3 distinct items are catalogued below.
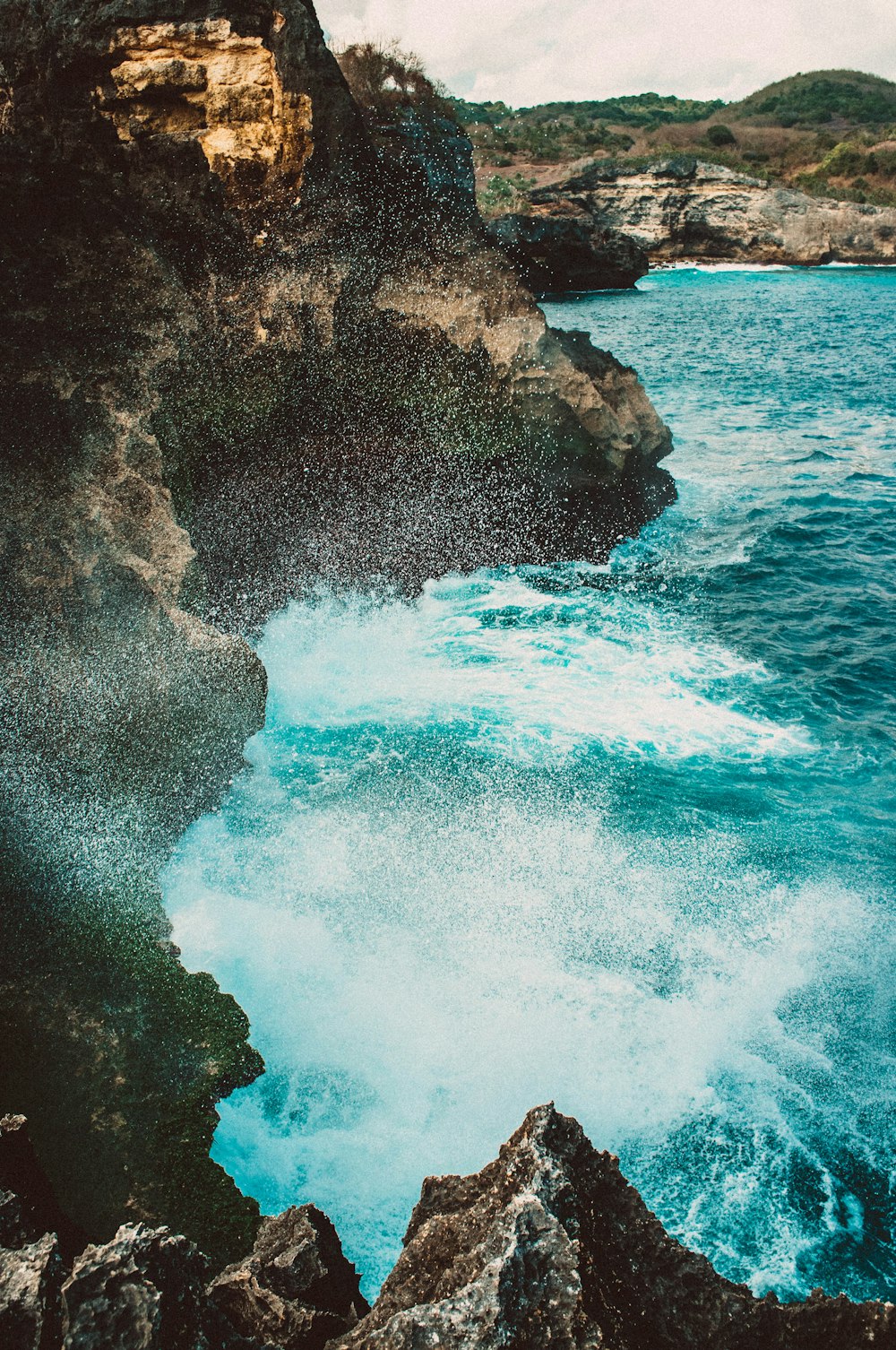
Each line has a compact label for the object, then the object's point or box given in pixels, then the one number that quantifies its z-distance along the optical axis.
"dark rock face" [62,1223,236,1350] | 2.96
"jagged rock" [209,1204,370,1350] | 3.70
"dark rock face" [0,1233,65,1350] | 2.95
